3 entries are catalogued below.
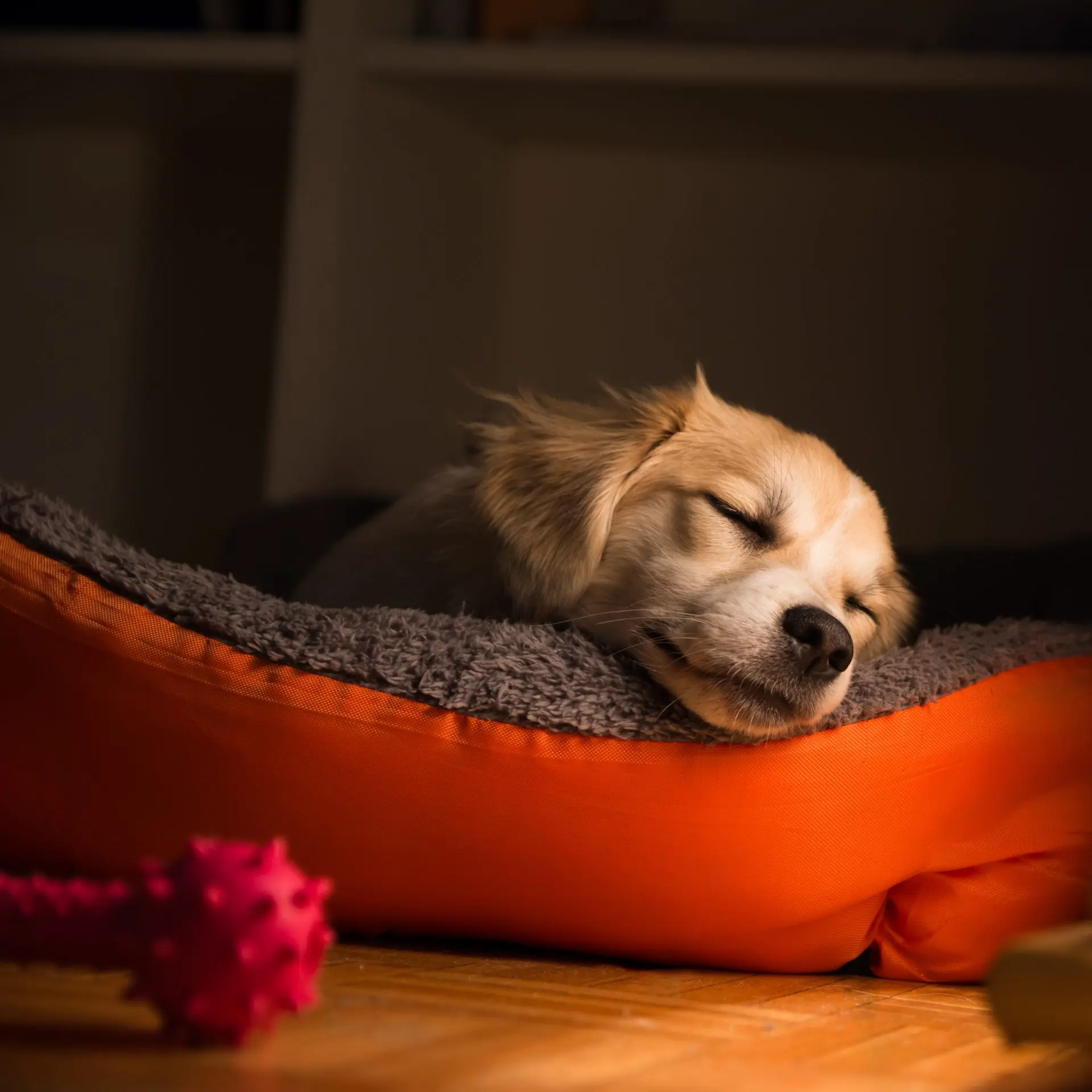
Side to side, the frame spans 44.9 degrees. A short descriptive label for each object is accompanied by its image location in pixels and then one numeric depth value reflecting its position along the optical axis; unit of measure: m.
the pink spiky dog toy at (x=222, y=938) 0.80
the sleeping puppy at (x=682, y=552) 1.31
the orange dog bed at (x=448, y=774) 1.22
